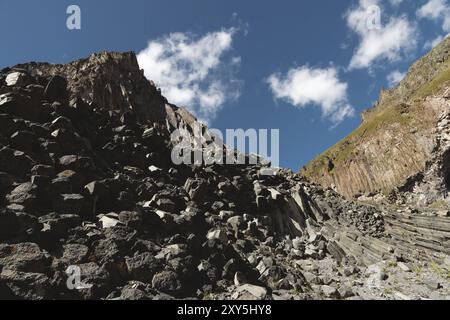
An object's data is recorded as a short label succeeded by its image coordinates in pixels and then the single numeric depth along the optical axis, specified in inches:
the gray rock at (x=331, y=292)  868.6
